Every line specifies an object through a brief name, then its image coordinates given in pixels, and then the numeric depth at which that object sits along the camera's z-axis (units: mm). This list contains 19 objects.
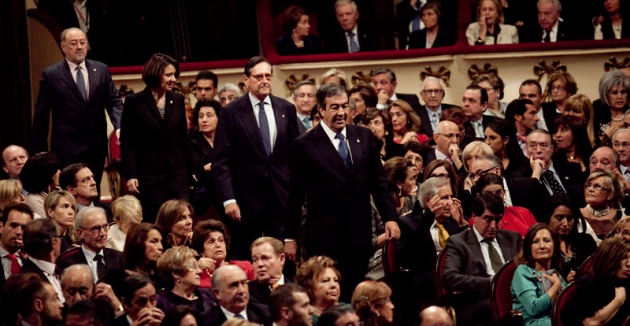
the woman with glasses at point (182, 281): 13414
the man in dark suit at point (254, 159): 15707
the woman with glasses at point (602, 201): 16468
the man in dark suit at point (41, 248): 13619
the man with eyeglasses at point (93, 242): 14476
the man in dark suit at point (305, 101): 18637
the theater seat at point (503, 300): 13790
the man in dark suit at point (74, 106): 17465
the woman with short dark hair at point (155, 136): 16395
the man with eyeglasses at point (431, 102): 20190
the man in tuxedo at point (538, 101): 20098
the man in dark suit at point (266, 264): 13890
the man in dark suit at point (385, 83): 20389
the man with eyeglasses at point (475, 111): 19413
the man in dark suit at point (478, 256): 14241
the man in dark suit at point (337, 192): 14307
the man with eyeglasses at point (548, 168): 17557
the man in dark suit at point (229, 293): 12989
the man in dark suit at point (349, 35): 22080
